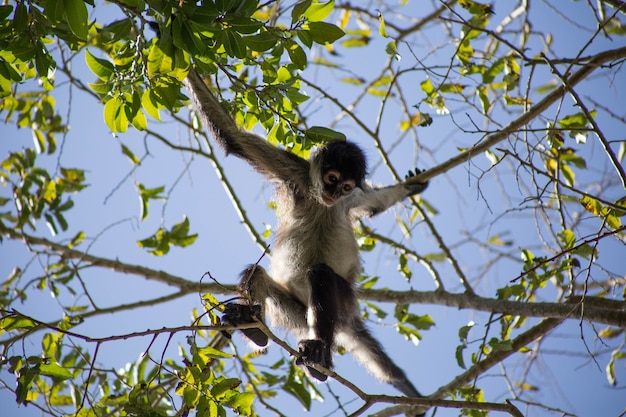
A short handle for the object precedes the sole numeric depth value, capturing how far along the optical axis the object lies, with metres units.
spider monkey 9.29
